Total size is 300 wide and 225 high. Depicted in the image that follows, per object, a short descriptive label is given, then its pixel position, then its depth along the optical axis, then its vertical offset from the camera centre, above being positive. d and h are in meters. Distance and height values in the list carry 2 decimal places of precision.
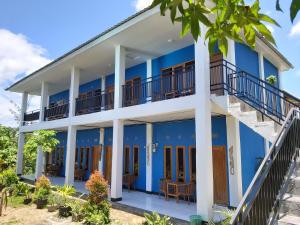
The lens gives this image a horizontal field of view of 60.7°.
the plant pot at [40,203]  11.02 -2.14
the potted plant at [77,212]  9.01 -2.08
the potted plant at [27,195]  11.93 -2.05
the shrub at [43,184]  11.86 -1.42
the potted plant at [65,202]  9.70 -1.94
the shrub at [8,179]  14.80 -1.50
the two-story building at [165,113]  8.34 +1.60
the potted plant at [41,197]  11.05 -1.93
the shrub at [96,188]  9.25 -1.26
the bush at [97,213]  8.20 -1.98
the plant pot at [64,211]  9.69 -2.16
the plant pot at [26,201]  11.90 -2.21
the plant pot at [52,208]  10.47 -2.22
